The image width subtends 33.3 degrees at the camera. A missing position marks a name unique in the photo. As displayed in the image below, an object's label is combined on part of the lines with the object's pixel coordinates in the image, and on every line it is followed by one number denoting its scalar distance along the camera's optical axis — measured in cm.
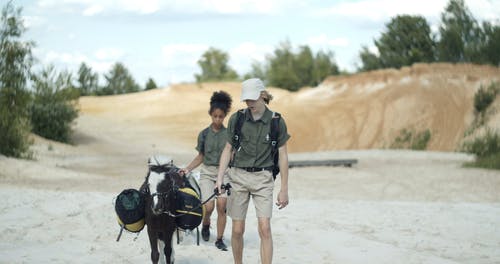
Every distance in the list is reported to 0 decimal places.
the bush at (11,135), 2241
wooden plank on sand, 2334
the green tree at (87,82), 6557
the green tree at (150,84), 7725
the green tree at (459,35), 3966
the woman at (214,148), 908
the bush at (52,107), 3244
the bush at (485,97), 3559
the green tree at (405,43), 4669
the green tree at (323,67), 7081
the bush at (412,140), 3541
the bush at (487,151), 2322
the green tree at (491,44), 3797
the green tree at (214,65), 9294
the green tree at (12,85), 2259
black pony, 725
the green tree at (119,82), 7688
